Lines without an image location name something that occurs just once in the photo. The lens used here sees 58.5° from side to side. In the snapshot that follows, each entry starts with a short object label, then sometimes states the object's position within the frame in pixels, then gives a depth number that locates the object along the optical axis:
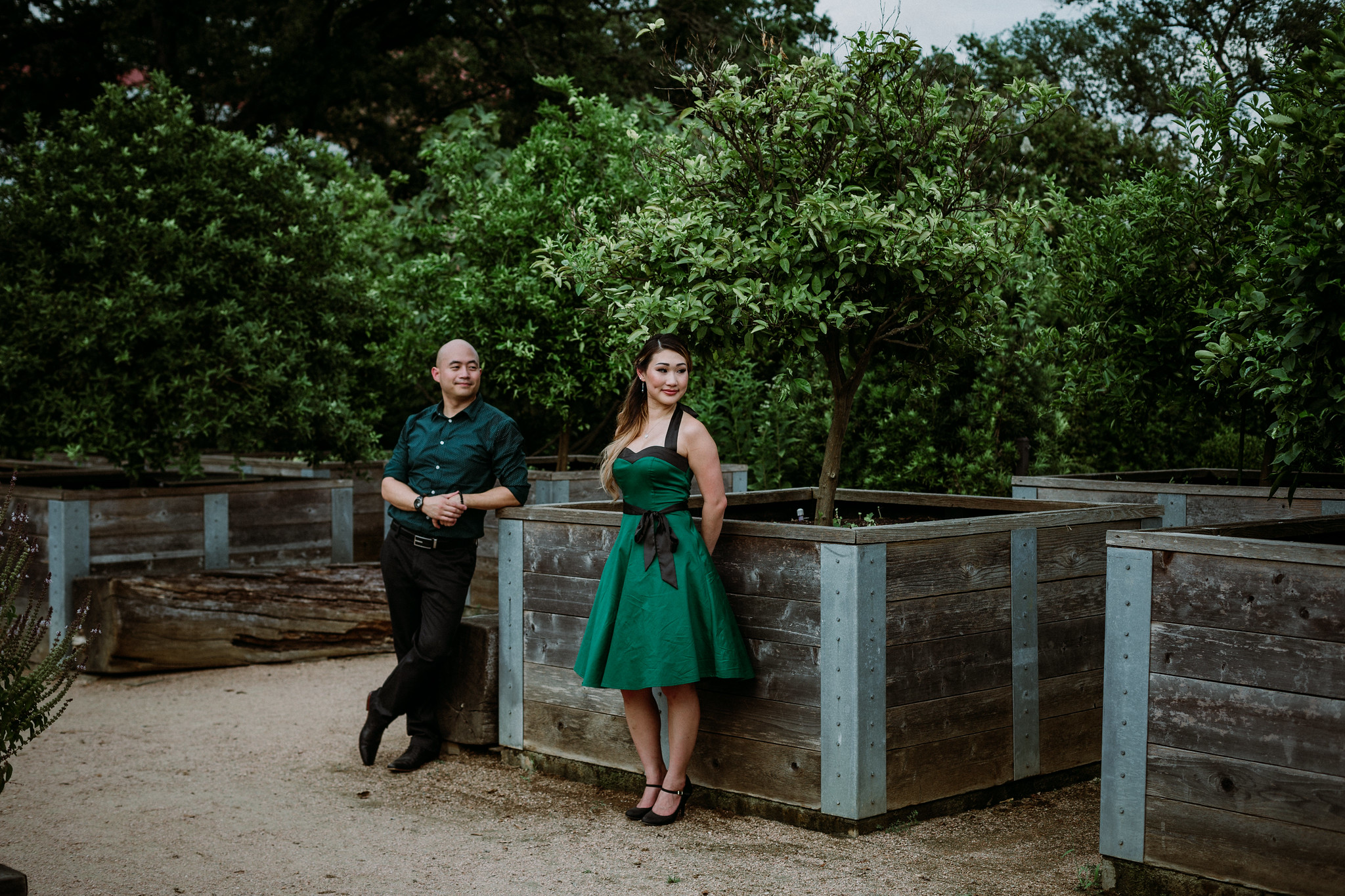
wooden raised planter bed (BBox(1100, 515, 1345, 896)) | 3.55
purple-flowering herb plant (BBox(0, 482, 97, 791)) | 3.90
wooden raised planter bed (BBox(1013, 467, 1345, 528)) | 6.34
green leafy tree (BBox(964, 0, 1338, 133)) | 21.84
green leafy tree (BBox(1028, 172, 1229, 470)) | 6.66
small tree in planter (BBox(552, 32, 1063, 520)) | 4.91
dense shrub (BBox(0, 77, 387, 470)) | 8.35
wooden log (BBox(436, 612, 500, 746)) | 6.03
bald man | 5.88
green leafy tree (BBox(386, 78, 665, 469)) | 9.26
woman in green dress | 4.79
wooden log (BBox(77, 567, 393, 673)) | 8.00
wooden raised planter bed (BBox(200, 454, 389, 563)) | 10.85
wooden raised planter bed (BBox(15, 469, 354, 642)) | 8.19
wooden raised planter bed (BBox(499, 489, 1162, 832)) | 4.67
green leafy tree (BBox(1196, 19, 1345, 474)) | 3.42
